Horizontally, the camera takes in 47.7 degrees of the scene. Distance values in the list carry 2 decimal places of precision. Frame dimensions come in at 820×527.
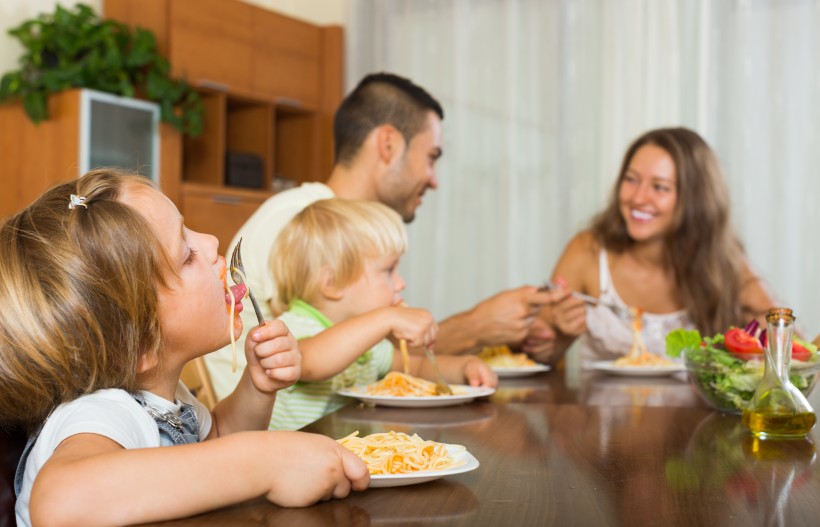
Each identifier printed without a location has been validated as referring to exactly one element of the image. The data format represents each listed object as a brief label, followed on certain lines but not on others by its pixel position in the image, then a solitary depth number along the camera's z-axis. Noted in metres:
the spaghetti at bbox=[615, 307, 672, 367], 2.28
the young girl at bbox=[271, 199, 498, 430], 1.74
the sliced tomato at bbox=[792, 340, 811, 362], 1.45
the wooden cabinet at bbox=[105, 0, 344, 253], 5.16
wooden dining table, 0.83
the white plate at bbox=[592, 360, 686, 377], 2.14
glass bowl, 1.45
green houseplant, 4.49
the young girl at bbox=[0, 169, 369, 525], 0.80
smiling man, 2.43
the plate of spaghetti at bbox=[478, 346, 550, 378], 2.12
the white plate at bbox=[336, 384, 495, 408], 1.53
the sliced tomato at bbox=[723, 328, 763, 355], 1.46
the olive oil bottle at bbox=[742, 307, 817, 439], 1.24
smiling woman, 2.84
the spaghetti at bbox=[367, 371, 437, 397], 1.60
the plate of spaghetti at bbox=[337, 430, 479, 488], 0.90
